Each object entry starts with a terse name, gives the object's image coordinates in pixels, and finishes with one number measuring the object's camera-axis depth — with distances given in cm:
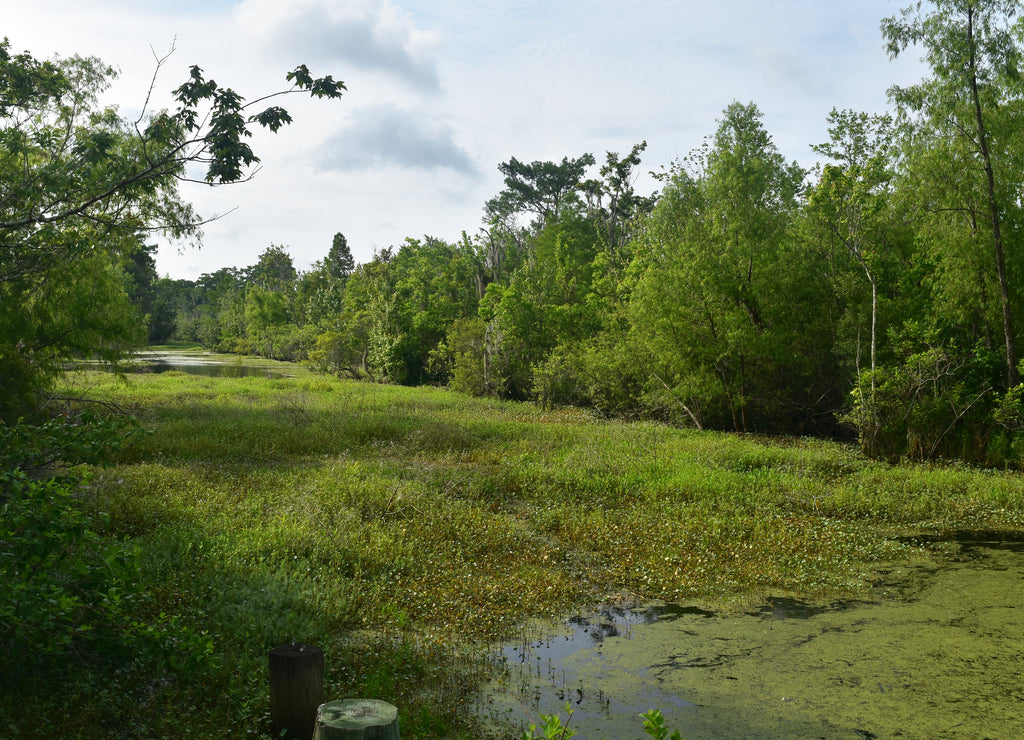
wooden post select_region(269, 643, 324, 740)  429
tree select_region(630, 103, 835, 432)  1961
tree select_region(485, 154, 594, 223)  5434
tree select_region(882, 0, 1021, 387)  1494
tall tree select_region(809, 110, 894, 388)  1642
